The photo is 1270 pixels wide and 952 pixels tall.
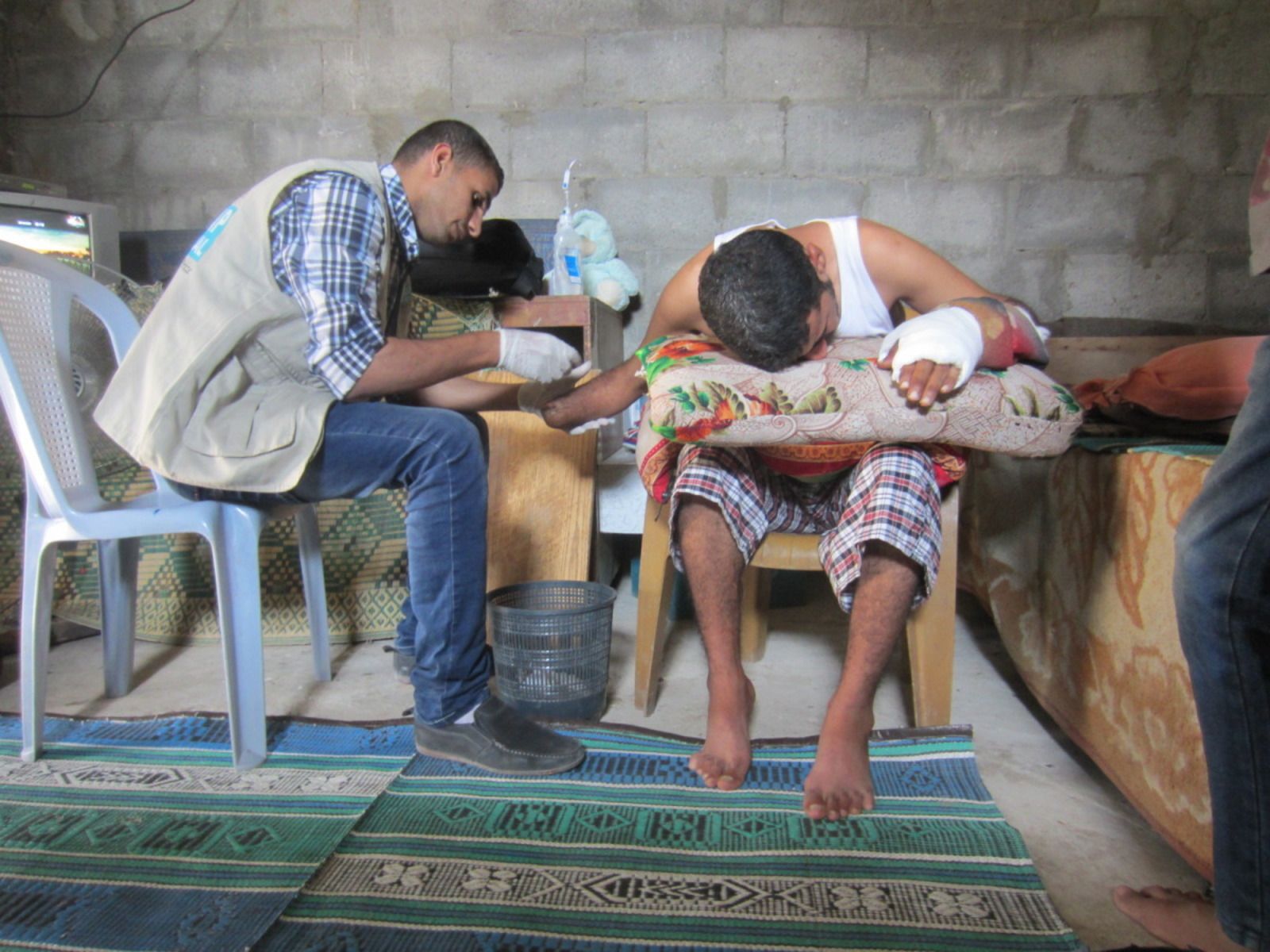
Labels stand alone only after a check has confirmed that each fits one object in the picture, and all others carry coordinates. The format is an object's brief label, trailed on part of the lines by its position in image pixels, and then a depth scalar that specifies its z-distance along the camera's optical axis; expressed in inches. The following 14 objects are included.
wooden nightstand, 85.7
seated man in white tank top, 49.9
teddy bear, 102.0
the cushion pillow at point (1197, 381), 51.4
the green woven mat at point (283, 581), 84.2
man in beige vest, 51.8
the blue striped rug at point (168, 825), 39.1
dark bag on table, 87.6
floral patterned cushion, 50.1
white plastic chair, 55.1
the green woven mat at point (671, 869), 37.7
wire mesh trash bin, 60.8
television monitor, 93.6
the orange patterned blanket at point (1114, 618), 42.2
